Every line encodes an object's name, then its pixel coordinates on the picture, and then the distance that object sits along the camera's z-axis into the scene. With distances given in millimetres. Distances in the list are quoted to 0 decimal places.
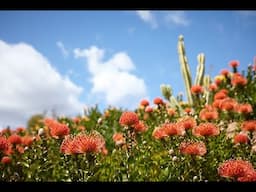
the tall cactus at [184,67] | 4391
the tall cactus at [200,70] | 4473
